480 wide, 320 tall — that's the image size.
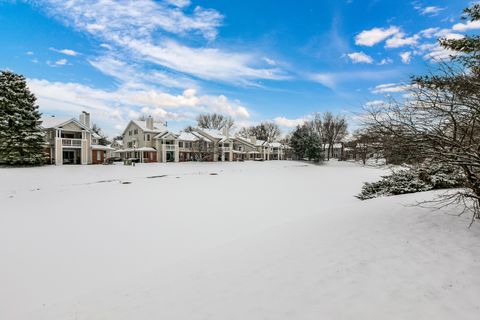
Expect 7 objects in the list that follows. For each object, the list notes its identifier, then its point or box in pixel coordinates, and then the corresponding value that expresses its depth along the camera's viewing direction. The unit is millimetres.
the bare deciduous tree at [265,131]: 84250
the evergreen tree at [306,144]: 55719
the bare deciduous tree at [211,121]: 75688
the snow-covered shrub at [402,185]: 11815
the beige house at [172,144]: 45375
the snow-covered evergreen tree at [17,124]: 26312
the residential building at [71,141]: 32375
